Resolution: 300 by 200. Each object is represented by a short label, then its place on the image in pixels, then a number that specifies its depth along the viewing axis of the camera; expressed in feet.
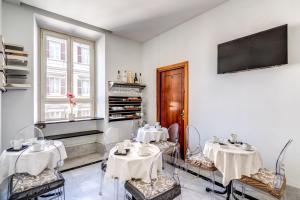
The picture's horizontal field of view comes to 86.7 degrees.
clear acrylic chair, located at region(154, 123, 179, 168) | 10.28
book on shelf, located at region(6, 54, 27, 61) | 8.71
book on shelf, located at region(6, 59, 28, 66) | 8.90
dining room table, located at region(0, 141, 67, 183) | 6.31
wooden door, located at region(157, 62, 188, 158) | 12.10
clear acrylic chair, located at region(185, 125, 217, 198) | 7.67
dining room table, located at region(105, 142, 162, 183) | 5.81
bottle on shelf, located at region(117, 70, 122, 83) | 14.16
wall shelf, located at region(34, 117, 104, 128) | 10.48
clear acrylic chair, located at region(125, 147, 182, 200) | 5.17
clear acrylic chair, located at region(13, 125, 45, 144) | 9.54
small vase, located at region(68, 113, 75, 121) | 12.81
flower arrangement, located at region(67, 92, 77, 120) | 12.54
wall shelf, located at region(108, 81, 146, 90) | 13.29
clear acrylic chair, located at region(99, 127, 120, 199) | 7.94
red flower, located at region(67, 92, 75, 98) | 12.31
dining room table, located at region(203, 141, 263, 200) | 6.49
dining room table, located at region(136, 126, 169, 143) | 10.80
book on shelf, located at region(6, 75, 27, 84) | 9.19
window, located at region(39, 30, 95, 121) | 11.98
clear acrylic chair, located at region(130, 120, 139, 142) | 14.61
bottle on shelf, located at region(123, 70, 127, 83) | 14.42
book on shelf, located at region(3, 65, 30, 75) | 8.72
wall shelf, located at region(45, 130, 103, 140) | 11.33
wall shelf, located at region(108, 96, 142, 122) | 13.47
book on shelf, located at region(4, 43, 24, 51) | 8.79
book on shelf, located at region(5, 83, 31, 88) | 8.73
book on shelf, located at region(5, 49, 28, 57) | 8.67
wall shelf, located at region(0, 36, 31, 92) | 8.69
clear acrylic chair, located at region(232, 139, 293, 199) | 5.51
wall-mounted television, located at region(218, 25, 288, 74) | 7.15
